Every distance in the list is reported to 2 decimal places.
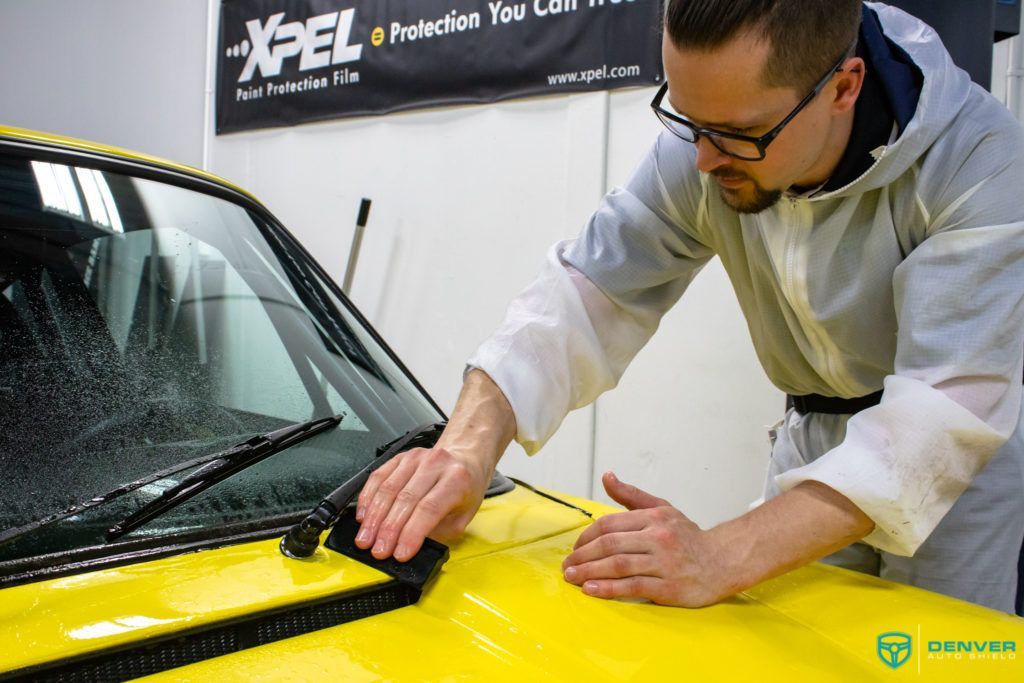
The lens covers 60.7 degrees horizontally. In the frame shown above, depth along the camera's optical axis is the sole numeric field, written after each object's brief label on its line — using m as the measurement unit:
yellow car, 0.81
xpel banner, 3.19
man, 1.08
